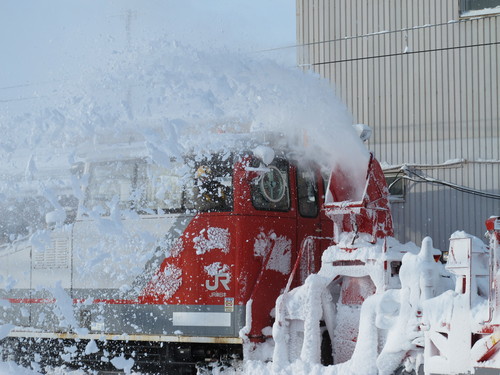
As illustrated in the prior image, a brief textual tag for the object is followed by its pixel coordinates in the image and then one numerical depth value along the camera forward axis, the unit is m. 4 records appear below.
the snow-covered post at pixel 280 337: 16.64
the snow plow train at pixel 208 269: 16.55
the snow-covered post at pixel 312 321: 16.23
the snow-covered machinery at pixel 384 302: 12.98
